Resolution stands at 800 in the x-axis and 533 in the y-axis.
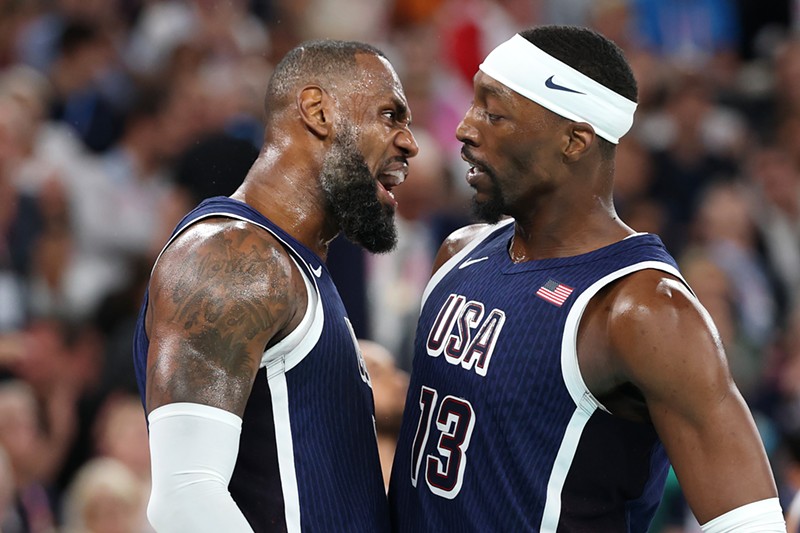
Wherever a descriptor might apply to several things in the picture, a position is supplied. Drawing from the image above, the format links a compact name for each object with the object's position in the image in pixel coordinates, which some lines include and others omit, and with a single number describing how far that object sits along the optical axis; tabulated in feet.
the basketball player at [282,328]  21.01
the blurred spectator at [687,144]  64.44
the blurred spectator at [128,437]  41.75
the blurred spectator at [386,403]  31.27
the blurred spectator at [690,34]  73.87
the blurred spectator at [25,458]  40.40
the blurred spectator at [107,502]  39.01
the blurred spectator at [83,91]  54.44
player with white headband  21.58
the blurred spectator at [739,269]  57.57
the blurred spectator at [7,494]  36.86
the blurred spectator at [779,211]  62.69
